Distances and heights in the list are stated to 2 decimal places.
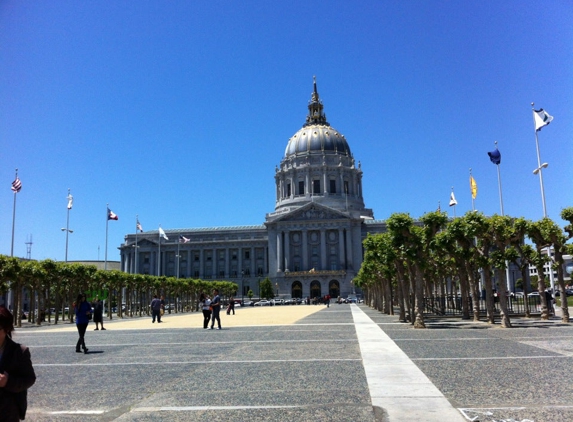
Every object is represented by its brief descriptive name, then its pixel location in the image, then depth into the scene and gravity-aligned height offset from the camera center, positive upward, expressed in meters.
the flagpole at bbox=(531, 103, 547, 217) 40.75 +9.33
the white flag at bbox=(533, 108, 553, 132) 39.68 +13.10
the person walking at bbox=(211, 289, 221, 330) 29.45 -0.46
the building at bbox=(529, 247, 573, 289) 142.25 +7.10
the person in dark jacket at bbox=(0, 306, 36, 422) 4.82 -0.68
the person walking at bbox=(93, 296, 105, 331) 28.70 -0.63
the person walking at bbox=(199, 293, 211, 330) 30.09 -0.81
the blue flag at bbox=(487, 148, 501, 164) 50.97 +13.15
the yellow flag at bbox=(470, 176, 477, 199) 55.59 +11.26
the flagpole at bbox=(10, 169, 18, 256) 51.14 +5.49
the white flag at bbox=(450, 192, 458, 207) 63.22 +11.10
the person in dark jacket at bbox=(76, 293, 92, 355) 18.31 -0.54
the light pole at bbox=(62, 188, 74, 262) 66.43 +12.39
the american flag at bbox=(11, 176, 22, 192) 53.34 +11.81
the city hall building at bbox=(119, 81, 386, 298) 131.75 +15.94
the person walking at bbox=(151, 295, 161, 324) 39.35 -0.66
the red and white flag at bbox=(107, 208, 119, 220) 71.38 +11.38
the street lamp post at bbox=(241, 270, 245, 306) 141.43 +4.03
